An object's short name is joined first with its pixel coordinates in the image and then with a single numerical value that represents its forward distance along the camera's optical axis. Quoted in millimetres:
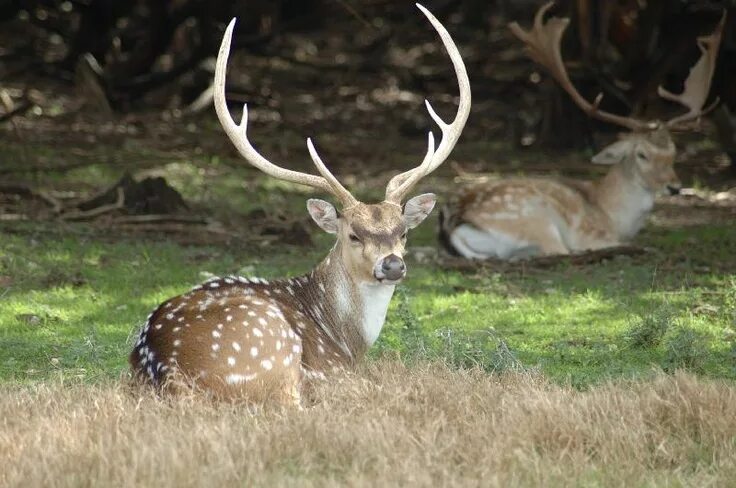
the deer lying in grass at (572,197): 21203
